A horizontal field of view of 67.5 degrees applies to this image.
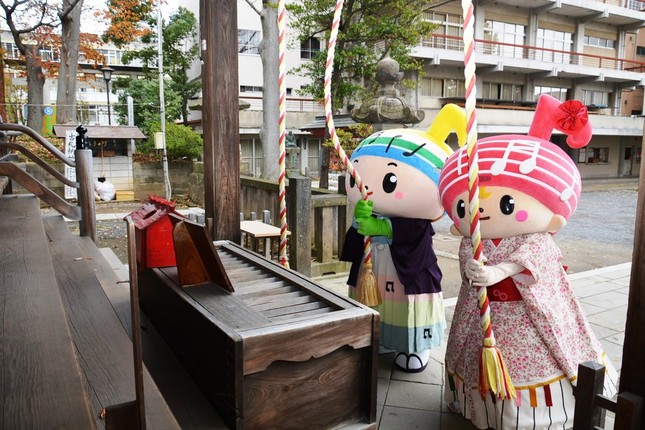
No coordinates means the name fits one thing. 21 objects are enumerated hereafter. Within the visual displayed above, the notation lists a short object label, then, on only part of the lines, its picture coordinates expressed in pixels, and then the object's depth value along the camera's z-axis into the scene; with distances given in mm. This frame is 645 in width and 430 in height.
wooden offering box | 1776
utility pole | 15797
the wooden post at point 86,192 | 5465
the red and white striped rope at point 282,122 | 2871
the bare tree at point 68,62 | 15430
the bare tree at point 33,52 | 15149
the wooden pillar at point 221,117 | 3430
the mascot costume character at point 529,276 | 2906
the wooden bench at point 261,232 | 6281
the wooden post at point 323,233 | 7188
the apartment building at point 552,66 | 24531
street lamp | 17109
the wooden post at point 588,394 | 2201
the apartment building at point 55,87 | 19697
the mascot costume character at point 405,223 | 3770
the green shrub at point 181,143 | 17484
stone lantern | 5859
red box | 2590
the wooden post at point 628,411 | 1959
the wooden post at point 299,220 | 6555
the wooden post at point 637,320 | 1974
